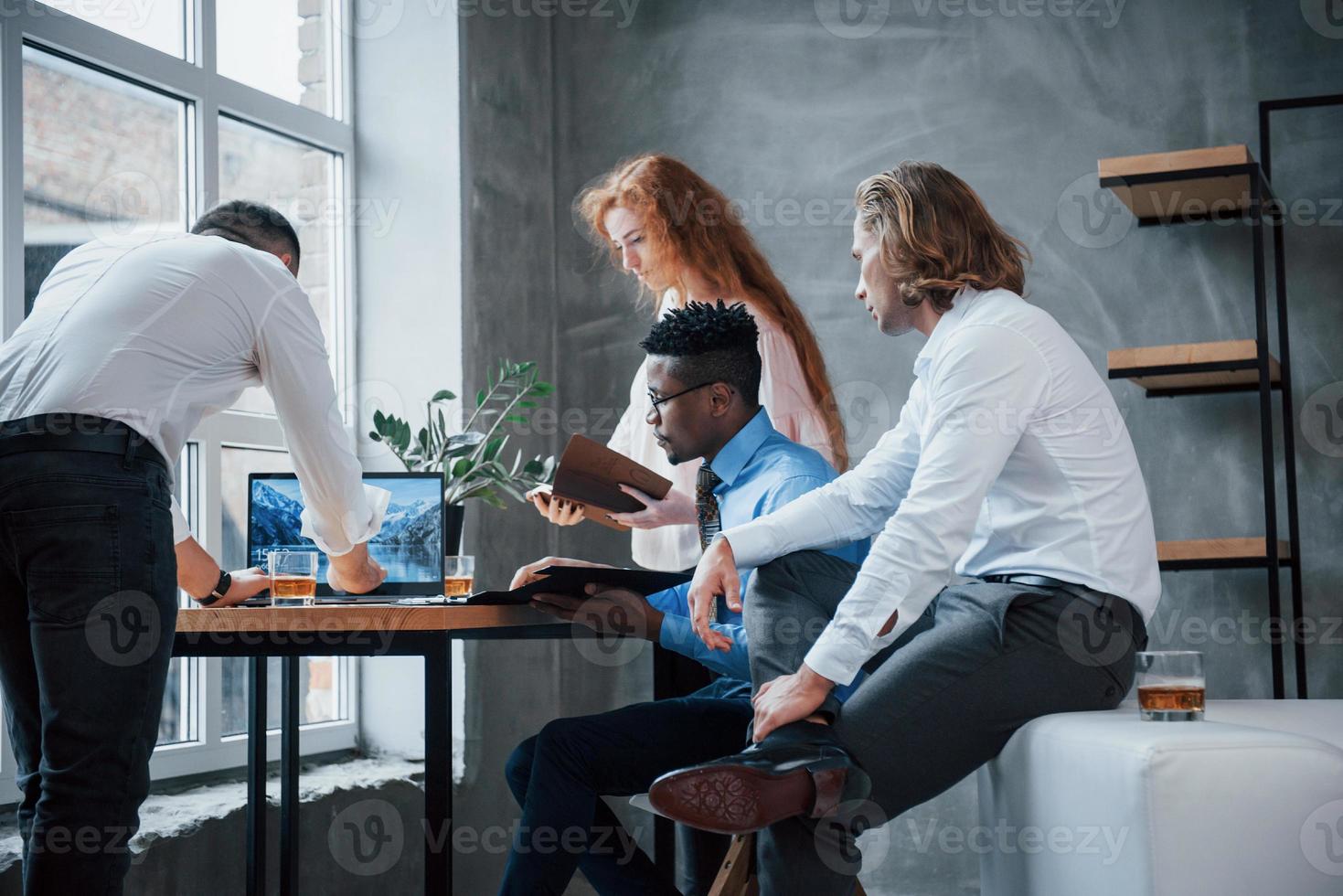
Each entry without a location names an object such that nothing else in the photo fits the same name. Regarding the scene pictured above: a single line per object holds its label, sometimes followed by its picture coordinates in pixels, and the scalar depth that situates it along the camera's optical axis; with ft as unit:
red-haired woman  8.23
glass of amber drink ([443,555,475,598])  8.00
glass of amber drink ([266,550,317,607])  7.03
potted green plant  9.26
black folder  6.19
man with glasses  6.26
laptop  8.05
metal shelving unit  9.41
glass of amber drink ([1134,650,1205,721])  4.95
